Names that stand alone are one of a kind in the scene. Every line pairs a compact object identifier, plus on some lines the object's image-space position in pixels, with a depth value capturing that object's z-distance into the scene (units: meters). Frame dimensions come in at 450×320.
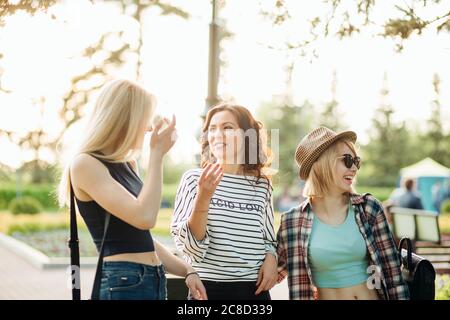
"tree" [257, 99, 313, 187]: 47.94
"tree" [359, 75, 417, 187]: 48.53
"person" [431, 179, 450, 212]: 26.64
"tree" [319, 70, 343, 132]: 47.55
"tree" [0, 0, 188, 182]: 14.56
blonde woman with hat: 3.09
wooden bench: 9.56
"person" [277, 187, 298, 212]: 28.53
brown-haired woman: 3.03
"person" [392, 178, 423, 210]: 14.15
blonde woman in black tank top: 2.42
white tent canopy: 27.33
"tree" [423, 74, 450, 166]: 47.62
